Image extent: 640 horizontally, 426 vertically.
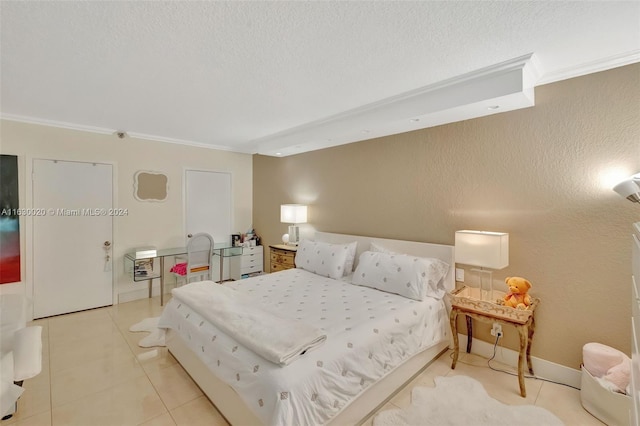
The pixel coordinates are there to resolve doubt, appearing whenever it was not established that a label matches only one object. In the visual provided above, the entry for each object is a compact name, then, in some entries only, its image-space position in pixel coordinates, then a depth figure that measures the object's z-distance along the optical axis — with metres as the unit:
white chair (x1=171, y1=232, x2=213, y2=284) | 4.27
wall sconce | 1.50
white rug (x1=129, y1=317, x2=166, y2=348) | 3.03
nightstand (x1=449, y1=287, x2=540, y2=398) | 2.25
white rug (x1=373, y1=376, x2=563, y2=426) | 1.97
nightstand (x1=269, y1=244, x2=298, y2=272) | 4.35
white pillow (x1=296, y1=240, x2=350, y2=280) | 3.49
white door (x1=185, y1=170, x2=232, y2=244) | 4.98
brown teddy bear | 2.36
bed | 1.59
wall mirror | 4.42
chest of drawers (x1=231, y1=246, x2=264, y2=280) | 5.28
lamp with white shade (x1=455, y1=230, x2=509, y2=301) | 2.41
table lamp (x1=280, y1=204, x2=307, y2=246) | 4.57
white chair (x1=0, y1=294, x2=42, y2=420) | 1.68
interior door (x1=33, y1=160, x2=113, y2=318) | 3.69
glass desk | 4.25
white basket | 1.87
